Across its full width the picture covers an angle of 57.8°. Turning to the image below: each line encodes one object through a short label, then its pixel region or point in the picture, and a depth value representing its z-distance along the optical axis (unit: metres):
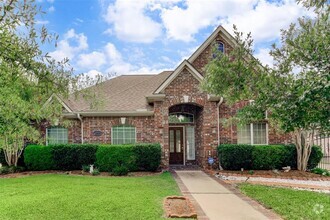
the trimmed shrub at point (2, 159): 16.36
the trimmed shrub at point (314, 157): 15.69
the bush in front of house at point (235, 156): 15.20
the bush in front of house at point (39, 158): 15.75
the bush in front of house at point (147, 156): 15.07
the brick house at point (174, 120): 15.95
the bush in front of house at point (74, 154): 15.65
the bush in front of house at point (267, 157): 15.29
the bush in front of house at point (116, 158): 14.98
